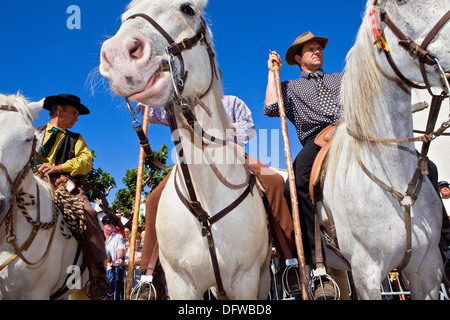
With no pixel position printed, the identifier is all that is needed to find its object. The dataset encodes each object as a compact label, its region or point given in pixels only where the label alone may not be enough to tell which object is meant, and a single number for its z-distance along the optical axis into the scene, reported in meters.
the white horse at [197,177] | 2.99
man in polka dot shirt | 4.62
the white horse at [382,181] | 3.28
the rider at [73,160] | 5.43
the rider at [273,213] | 3.98
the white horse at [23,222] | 4.25
